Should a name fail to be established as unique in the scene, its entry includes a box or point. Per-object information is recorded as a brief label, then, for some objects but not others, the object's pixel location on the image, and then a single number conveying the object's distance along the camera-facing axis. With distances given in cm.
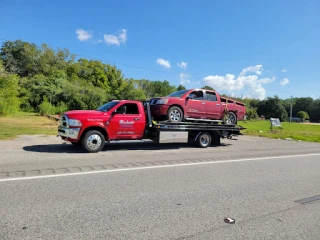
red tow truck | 942
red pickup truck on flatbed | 1118
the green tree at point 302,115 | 10102
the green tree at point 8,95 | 2747
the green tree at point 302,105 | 12156
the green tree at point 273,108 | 10406
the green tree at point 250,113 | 7763
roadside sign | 2728
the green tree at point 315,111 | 11480
